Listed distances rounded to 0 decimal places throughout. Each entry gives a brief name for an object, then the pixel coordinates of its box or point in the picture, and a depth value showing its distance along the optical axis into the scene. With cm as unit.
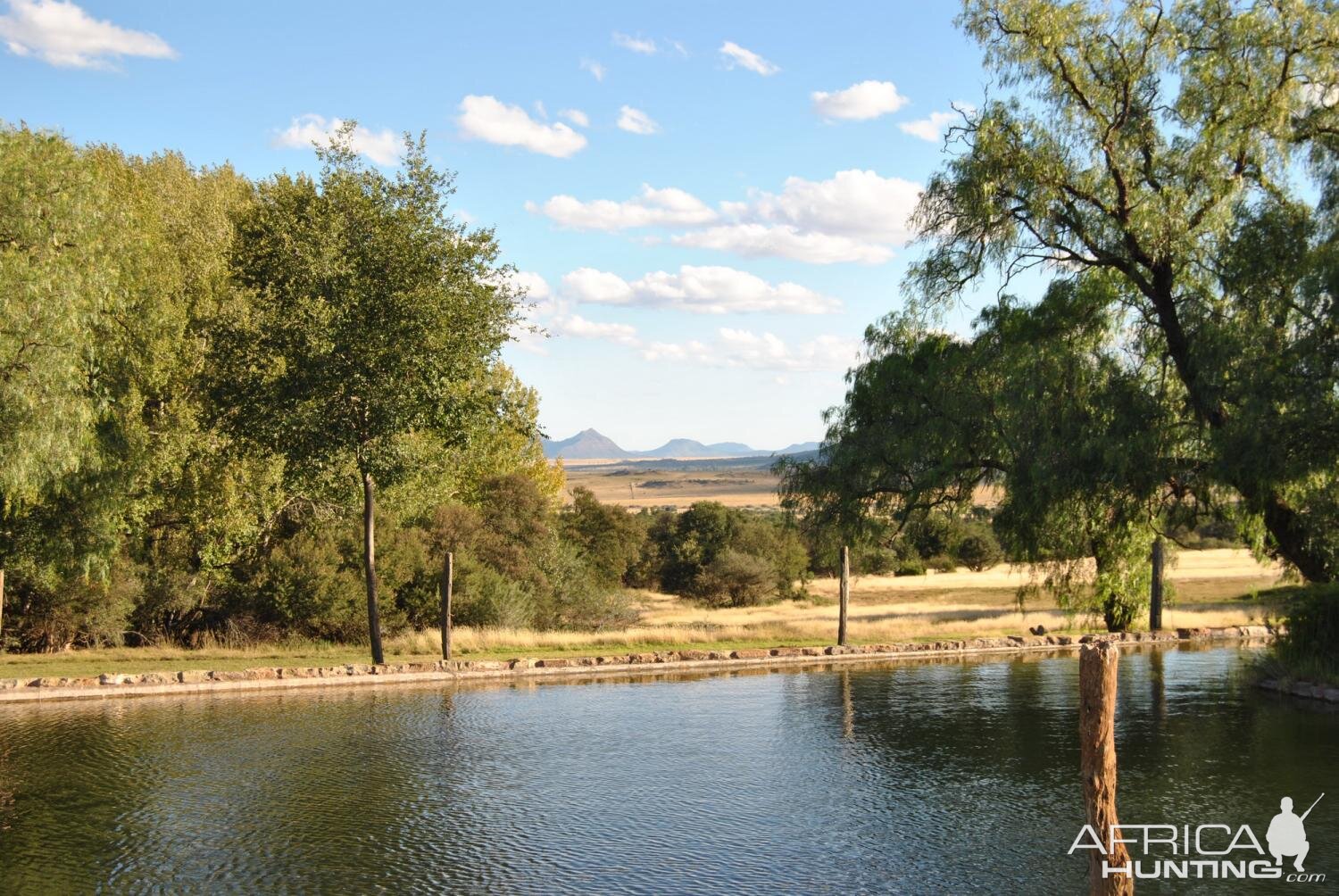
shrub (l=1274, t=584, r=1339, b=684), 2027
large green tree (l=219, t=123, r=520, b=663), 2261
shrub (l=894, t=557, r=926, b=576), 6594
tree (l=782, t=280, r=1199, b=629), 2062
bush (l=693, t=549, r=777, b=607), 5181
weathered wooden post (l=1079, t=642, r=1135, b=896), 811
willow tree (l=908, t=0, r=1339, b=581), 1894
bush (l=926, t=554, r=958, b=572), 6862
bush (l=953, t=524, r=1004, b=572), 6806
